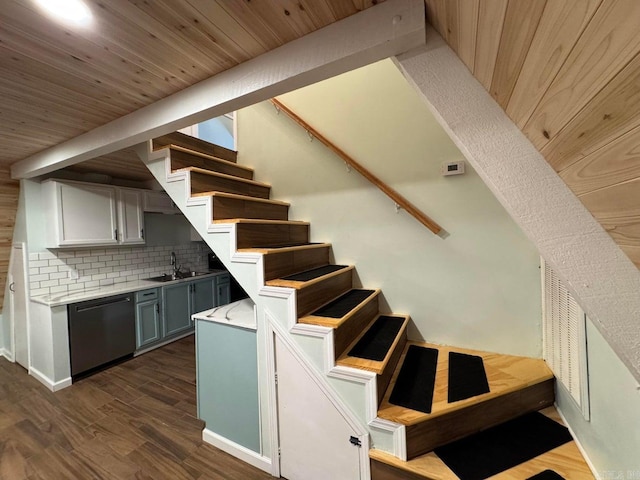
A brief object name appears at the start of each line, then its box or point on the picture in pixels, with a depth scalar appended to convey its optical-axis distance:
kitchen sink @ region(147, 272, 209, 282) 3.72
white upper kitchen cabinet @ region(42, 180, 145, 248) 2.75
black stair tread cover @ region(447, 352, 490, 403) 1.47
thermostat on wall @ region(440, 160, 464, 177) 1.95
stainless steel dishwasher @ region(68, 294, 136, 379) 2.65
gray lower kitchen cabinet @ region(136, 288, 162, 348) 3.15
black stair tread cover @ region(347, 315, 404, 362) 1.50
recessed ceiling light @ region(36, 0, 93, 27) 0.88
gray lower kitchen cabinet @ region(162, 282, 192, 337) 3.46
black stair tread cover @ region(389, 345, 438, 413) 1.41
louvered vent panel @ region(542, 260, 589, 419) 1.29
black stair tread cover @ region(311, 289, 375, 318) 1.63
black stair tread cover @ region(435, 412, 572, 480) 1.25
